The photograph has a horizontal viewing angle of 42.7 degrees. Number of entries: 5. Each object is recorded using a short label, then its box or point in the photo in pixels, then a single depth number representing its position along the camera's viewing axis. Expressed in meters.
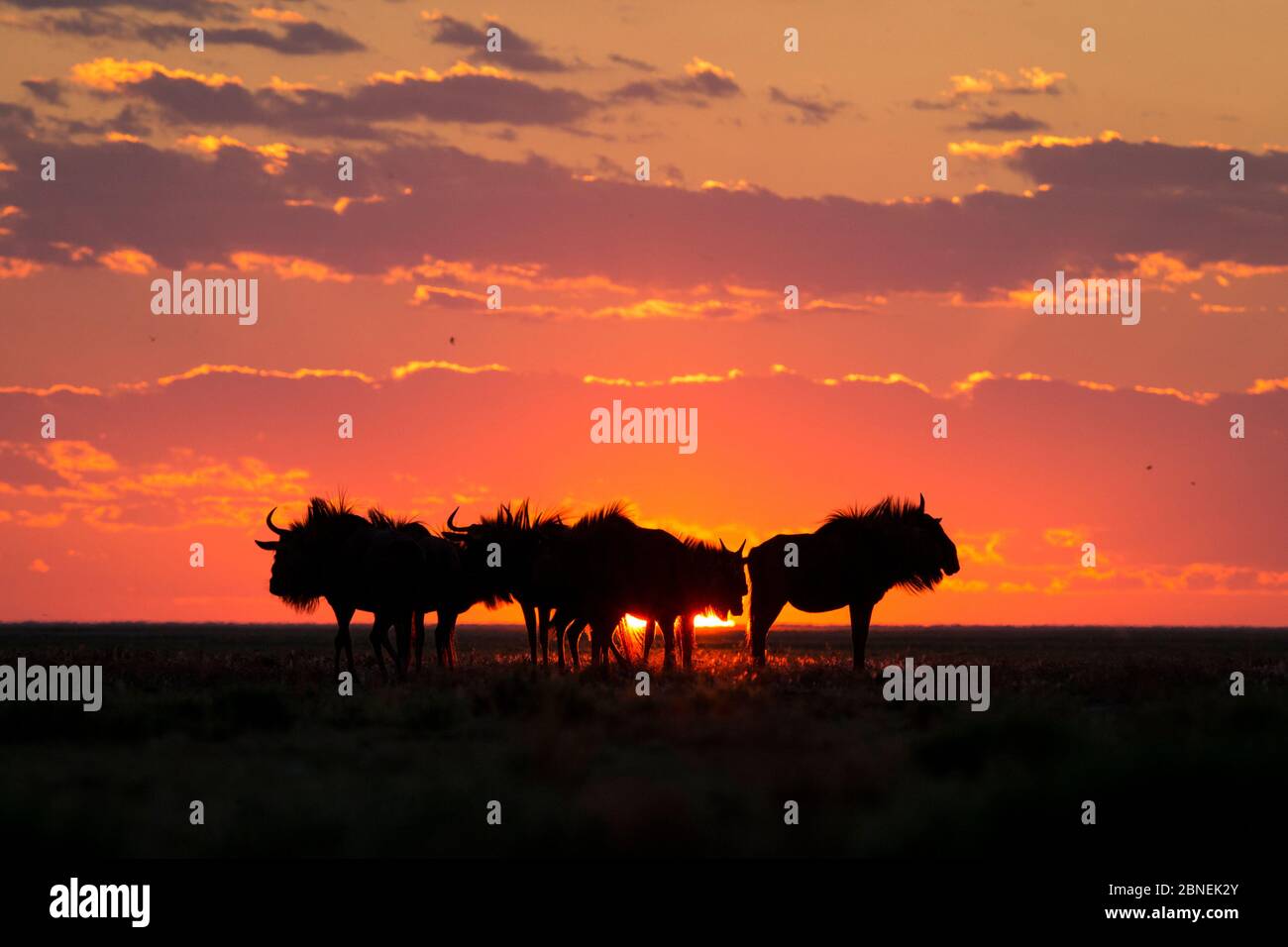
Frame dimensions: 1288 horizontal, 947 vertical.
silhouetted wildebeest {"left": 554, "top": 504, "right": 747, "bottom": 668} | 28.48
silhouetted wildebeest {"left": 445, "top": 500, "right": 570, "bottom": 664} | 31.03
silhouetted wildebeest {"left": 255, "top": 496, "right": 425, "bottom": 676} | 27.86
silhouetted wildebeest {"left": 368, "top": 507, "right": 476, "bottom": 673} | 29.12
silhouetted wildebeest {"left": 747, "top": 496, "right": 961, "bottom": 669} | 30.34
